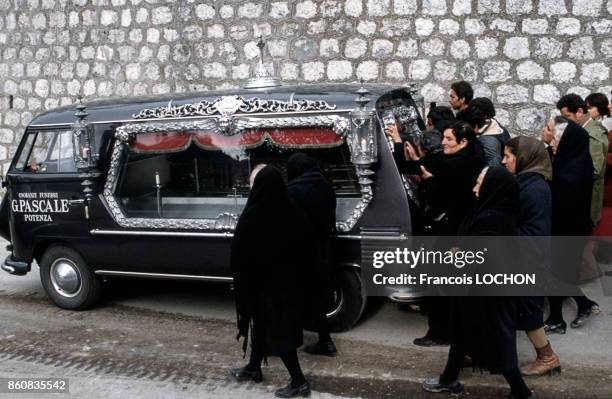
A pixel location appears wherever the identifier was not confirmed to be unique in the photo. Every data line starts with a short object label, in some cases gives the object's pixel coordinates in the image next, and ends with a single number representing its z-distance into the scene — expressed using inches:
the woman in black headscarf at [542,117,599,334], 245.4
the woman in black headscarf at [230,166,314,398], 196.5
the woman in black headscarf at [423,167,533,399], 183.9
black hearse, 239.3
